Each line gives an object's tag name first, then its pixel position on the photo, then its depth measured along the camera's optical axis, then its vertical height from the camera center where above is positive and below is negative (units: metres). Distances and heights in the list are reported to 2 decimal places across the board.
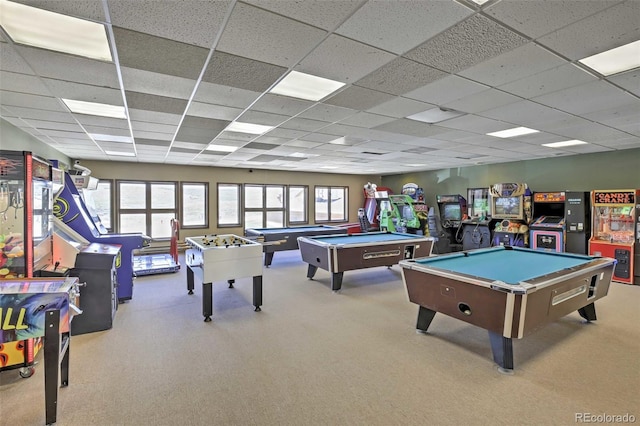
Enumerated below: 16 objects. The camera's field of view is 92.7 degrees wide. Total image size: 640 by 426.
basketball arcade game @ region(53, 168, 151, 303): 3.88 -0.34
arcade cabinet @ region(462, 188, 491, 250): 7.15 -0.35
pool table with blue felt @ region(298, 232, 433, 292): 4.70 -0.74
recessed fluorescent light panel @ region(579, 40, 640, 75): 2.08 +1.08
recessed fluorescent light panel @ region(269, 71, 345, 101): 2.62 +1.11
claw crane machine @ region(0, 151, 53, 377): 2.39 -0.17
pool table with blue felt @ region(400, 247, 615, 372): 2.43 -0.75
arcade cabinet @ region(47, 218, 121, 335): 3.20 -0.79
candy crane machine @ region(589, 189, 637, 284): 5.14 -0.39
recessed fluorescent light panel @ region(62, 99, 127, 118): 3.22 +1.09
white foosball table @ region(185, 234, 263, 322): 3.60 -0.72
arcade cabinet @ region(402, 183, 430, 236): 8.23 -0.09
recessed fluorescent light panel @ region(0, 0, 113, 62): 1.68 +1.07
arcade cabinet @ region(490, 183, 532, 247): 6.49 -0.12
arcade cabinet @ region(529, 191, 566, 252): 5.95 -0.31
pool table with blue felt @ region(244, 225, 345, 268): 6.50 -0.64
